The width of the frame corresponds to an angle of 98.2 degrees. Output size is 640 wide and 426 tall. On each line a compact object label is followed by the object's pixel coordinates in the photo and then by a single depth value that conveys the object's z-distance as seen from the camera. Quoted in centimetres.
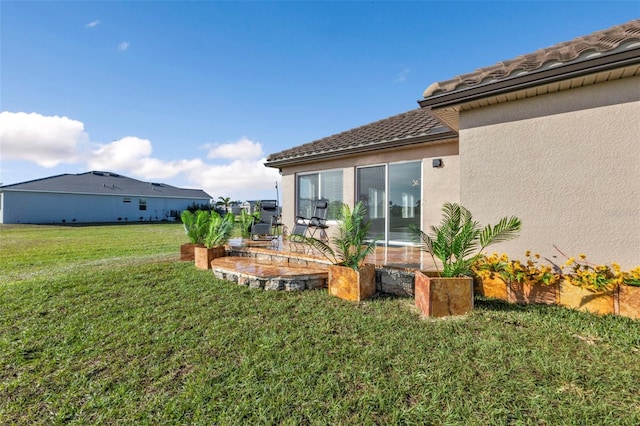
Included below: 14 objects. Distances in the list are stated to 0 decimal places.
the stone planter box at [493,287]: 455
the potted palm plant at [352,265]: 489
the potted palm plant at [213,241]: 742
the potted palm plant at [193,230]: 823
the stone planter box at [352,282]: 487
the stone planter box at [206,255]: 737
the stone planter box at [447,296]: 410
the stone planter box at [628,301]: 365
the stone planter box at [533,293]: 422
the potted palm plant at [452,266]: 411
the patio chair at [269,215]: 1054
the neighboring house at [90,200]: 2911
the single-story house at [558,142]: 398
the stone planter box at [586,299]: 382
